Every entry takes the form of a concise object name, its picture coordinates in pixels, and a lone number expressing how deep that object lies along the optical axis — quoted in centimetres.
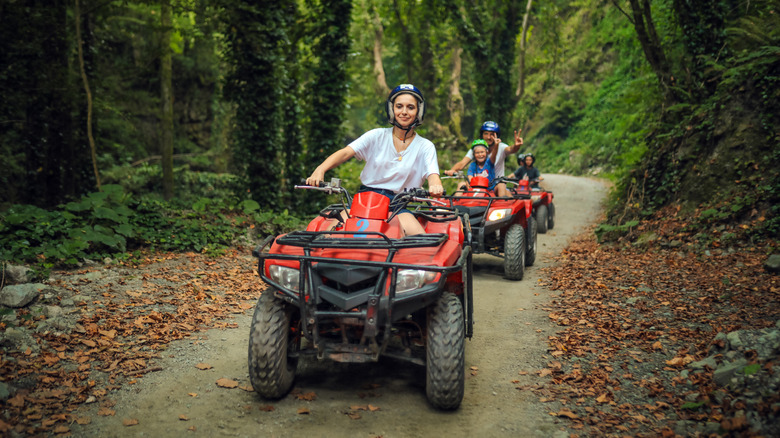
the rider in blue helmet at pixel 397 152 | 447
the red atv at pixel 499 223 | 745
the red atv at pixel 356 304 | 330
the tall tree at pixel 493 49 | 2122
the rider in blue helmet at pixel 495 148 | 880
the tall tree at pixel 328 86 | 1431
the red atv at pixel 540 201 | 1235
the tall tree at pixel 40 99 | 894
